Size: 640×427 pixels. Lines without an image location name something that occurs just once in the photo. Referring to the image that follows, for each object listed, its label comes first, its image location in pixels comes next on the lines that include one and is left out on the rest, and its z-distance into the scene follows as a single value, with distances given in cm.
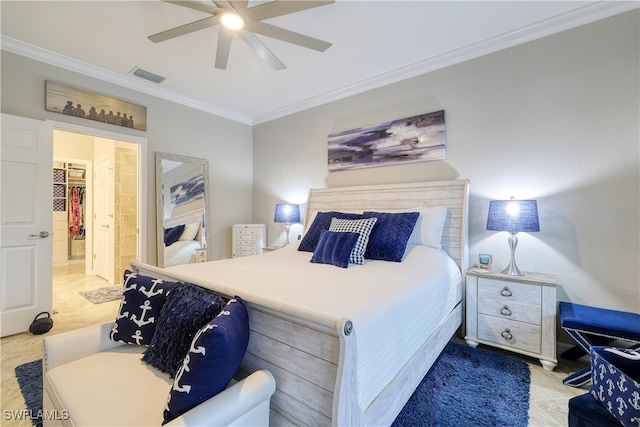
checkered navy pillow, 226
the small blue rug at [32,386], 156
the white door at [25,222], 256
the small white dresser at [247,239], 415
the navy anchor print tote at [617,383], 96
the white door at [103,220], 462
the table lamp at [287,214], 384
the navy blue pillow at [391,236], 232
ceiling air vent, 313
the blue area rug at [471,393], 152
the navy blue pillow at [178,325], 120
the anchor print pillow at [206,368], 91
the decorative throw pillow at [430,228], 251
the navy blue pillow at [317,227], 280
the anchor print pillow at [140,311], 143
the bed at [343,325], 100
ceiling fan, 177
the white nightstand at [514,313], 198
